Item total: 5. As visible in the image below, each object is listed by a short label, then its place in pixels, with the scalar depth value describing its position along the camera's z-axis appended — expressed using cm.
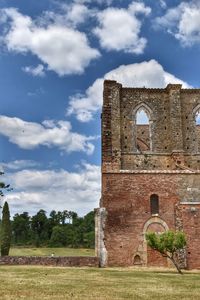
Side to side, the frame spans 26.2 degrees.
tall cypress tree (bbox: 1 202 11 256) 3194
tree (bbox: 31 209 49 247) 7675
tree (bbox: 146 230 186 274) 1983
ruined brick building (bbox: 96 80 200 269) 2434
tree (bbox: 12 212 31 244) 7612
